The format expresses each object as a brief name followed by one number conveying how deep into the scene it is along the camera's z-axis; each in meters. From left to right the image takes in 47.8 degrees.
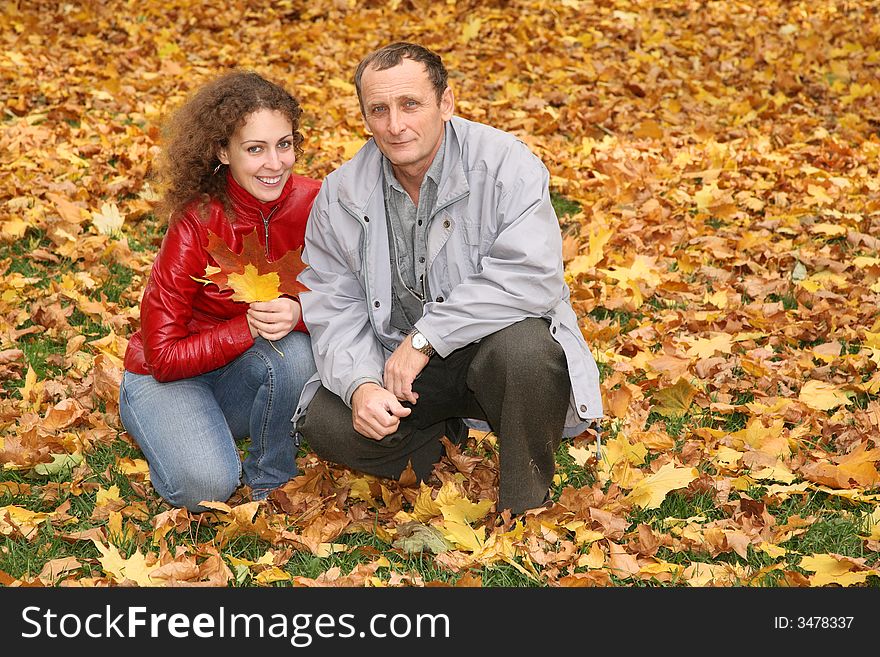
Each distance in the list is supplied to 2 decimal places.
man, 2.92
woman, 3.18
